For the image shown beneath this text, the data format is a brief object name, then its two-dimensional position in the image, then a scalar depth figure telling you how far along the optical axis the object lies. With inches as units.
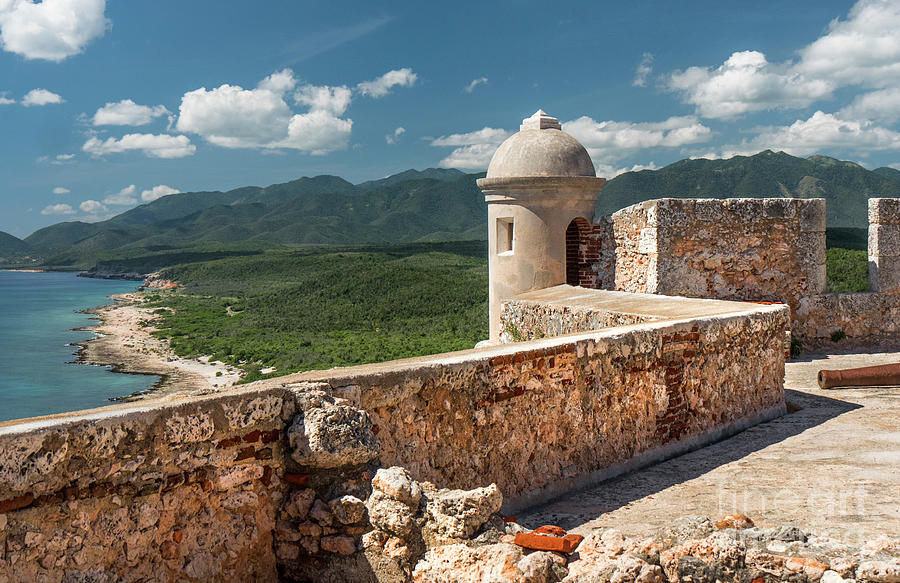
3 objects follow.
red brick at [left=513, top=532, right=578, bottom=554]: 113.8
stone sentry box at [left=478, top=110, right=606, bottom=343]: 396.5
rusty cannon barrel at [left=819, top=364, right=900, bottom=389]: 291.7
